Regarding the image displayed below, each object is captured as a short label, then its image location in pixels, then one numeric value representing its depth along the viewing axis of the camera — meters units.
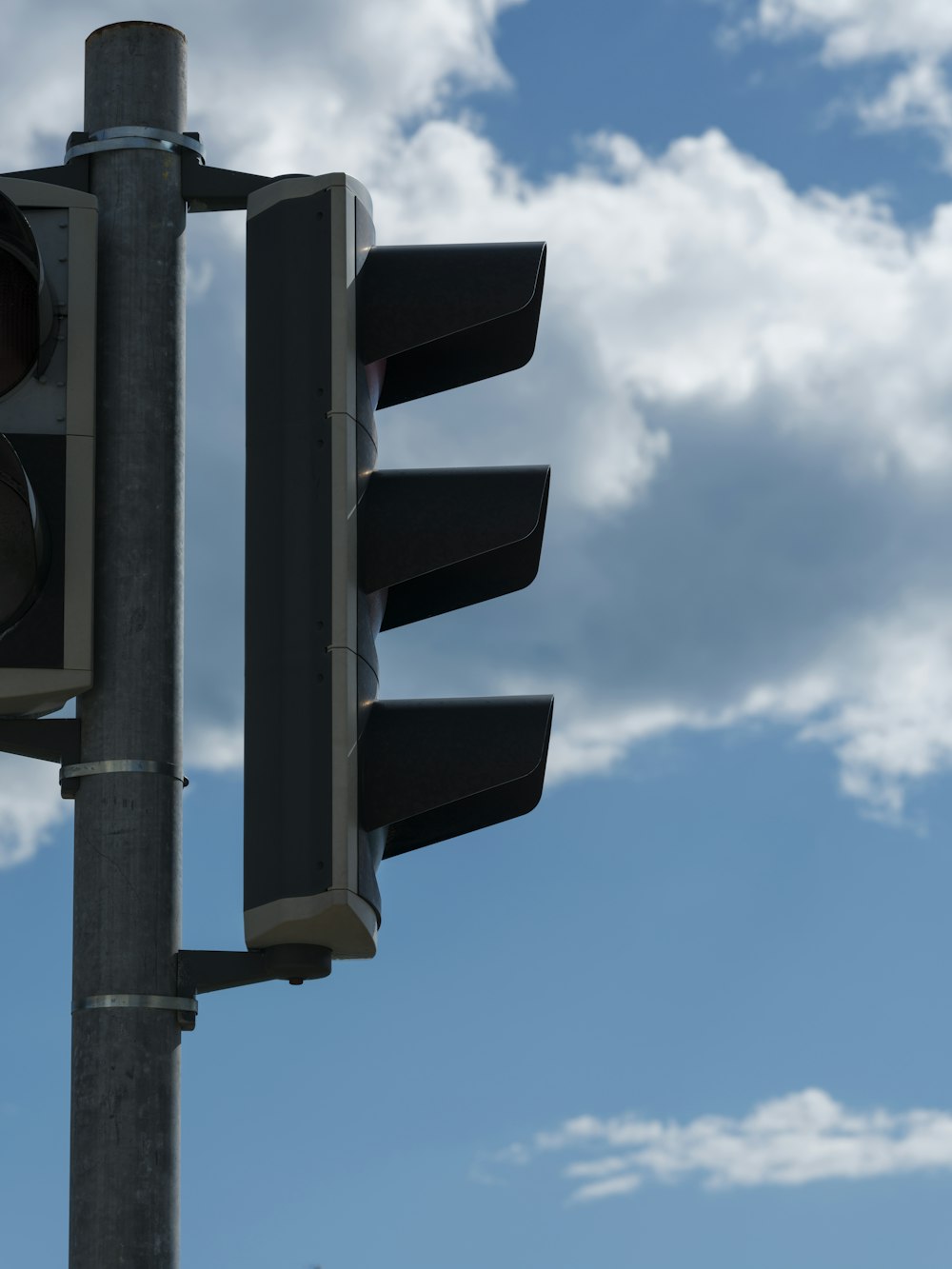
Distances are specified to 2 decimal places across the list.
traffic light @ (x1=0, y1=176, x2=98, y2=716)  10.18
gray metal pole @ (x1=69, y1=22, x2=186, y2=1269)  9.48
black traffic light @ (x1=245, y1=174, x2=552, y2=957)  9.78
